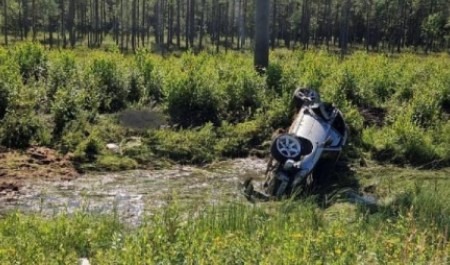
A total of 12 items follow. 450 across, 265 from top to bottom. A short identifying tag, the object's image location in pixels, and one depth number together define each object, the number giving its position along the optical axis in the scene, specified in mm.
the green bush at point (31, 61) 12898
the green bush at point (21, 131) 9773
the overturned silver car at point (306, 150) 7746
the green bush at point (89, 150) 9445
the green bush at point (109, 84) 11688
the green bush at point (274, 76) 12562
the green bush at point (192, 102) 11453
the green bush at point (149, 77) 12399
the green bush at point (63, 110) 10383
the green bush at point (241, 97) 11656
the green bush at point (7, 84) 10641
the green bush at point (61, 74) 11936
